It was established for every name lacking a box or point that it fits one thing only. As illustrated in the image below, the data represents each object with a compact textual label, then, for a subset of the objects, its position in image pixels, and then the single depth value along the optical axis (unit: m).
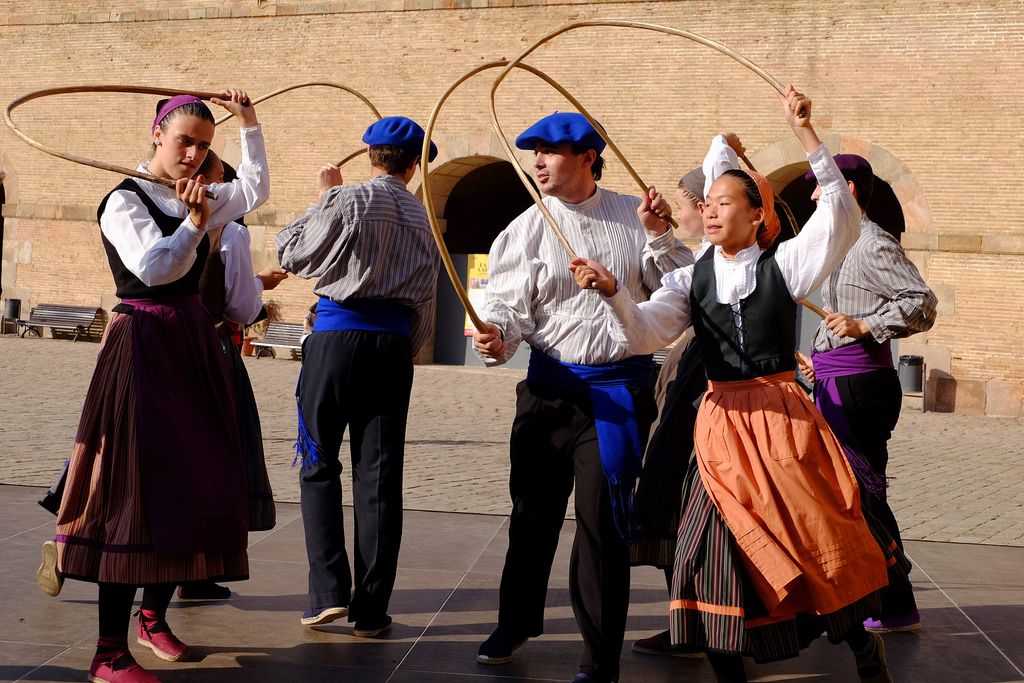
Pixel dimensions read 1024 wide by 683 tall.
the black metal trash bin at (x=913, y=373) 16.62
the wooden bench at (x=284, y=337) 19.69
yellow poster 20.55
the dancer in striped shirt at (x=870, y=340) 4.84
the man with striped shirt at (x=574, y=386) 4.05
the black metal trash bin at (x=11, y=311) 21.58
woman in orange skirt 3.49
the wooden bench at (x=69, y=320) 20.88
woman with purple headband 3.83
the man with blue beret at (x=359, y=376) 4.55
